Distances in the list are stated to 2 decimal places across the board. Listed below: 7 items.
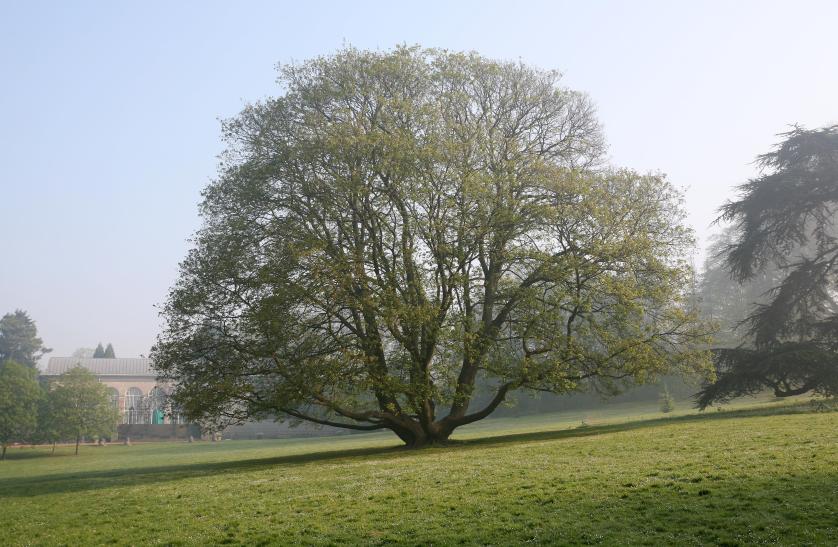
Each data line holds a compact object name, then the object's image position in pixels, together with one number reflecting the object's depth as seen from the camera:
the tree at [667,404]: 50.57
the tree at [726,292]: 62.47
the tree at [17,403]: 65.31
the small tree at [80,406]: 69.75
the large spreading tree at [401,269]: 26.58
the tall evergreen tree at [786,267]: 29.58
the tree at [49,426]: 69.06
